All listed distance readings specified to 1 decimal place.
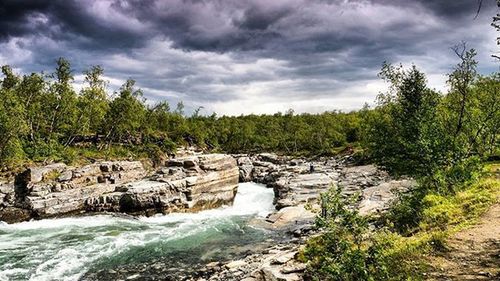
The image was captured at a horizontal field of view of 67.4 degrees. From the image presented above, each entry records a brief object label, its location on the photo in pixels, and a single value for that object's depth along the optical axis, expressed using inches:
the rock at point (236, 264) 874.2
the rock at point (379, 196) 1271.4
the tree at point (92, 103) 2694.4
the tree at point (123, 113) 3107.8
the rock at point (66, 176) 1795.5
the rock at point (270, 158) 3457.2
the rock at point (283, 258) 732.6
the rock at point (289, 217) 1400.1
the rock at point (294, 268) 658.2
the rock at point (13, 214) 1546.0
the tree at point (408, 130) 889.5
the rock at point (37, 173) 1737.2
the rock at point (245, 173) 2546.8
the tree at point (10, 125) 1900.8
